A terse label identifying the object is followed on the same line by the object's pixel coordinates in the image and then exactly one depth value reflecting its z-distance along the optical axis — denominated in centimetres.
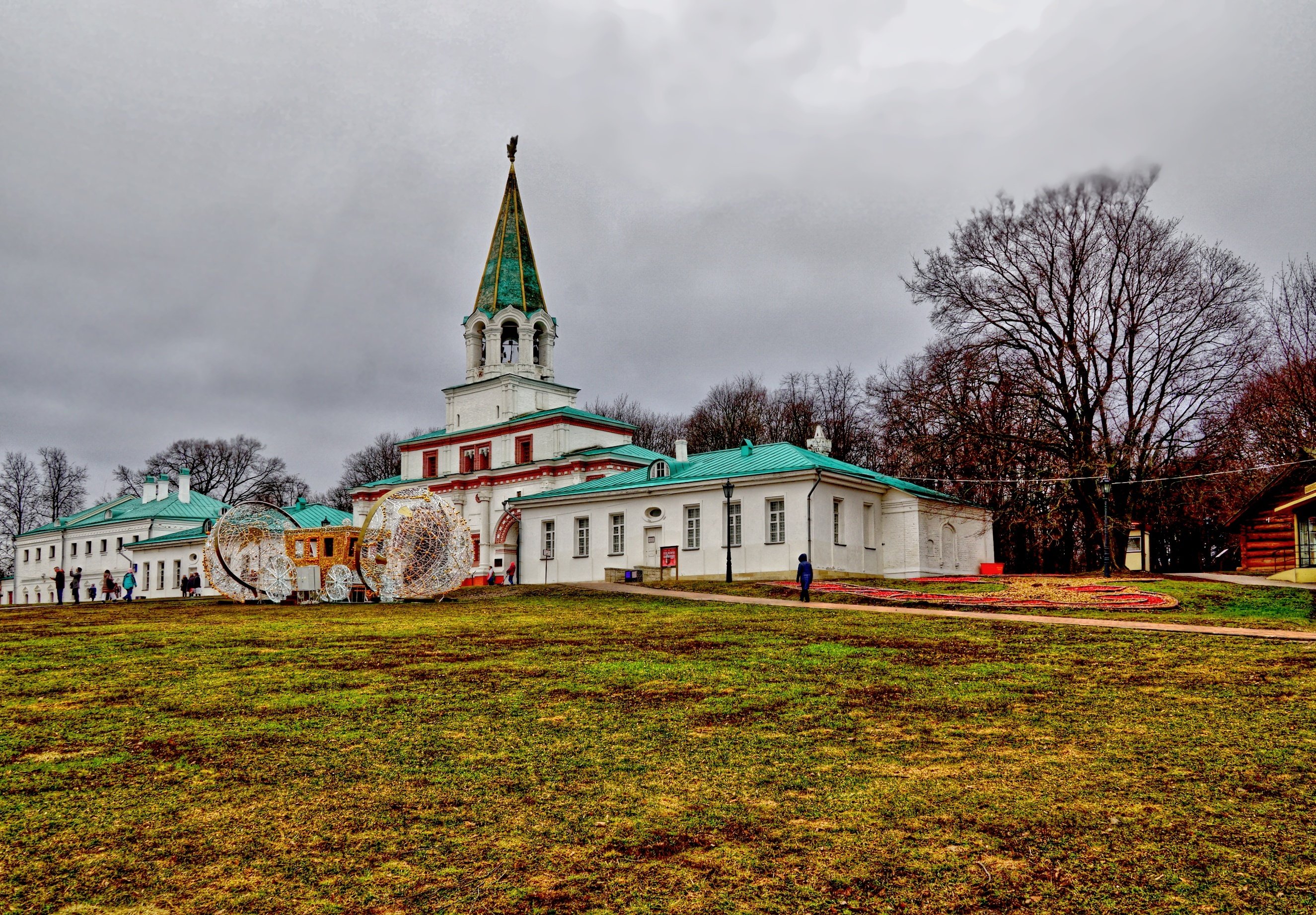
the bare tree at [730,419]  6888
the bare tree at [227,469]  8238
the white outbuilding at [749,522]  3700
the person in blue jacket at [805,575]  2600
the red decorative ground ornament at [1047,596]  2339
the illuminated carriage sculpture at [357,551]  2981
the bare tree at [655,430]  7500
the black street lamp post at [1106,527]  3253
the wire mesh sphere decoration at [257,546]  3169
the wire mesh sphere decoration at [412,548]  2970
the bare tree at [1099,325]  3762
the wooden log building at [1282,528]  3167
